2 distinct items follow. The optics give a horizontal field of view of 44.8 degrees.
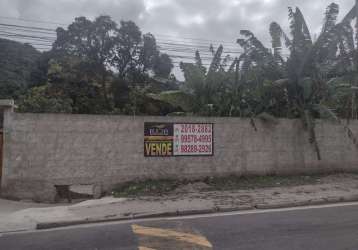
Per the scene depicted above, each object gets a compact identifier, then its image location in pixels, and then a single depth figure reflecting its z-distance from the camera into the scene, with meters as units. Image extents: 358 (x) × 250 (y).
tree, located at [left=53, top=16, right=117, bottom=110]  44.44
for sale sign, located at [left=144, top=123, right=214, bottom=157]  12.80
